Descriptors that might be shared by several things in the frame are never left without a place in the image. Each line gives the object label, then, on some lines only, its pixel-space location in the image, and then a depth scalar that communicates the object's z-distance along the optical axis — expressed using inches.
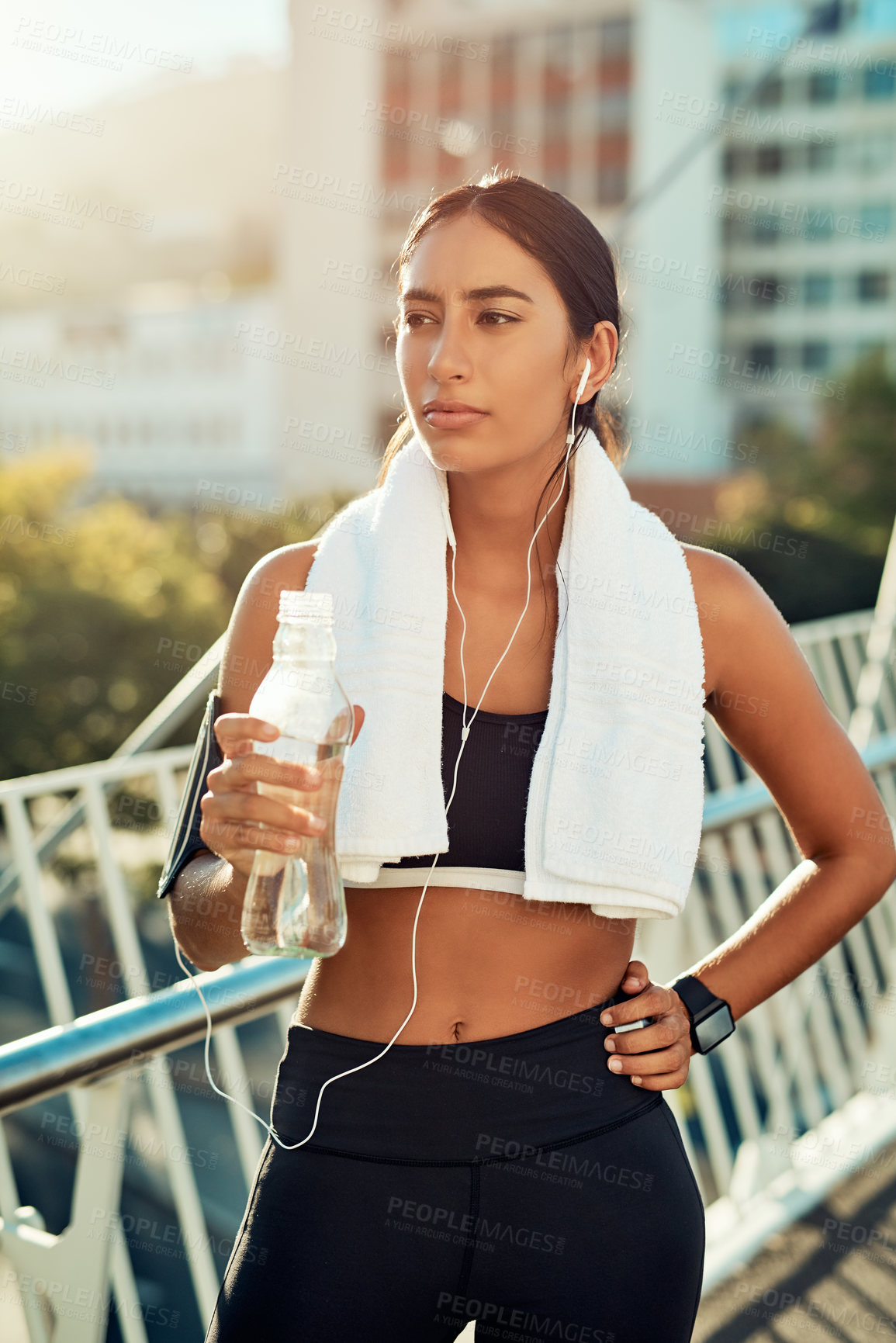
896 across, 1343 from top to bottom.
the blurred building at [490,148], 2126.0
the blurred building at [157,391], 2849.4
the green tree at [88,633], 633.6
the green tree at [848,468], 1320.1
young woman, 55.8
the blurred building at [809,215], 2306.8
